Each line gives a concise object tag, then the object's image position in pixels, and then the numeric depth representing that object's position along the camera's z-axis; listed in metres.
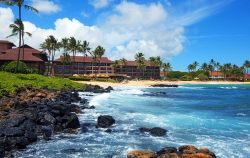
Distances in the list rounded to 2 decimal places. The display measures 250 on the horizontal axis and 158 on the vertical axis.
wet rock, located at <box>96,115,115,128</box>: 23.45
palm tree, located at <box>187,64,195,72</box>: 186.96
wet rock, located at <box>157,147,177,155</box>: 15.55
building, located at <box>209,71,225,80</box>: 184.15
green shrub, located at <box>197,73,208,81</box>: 164.25
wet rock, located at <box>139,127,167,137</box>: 20.90
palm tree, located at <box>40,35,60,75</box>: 102.94
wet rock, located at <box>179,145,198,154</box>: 15.46
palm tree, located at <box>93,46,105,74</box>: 128.62
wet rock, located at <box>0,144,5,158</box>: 14.86
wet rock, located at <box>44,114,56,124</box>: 21.97
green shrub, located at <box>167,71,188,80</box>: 193.62
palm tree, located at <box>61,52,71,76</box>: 117.69
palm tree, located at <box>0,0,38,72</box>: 53.15
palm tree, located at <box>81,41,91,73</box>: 124.54
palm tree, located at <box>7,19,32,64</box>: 59.91
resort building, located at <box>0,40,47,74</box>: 71.96
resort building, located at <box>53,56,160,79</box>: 139.38
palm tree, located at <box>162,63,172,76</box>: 171.25
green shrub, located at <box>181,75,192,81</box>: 163.81
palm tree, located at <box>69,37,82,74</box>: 115.68
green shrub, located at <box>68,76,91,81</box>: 98.41
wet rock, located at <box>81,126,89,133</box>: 21.75
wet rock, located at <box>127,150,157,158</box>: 14.88
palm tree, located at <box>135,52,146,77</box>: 151.50
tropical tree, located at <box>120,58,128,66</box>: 152.39
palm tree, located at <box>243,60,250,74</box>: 179.88
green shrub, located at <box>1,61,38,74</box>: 61.72
